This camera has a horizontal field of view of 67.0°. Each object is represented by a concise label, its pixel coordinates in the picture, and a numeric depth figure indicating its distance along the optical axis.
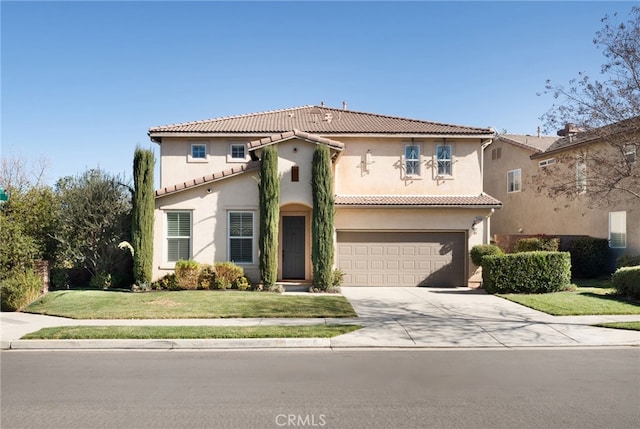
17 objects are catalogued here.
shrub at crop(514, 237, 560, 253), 19.92
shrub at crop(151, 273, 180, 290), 16.67
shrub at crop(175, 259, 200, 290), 16.56
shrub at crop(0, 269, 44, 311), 13.14
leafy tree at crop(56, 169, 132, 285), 16.69
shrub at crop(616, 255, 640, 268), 18.50
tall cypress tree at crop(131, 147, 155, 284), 16.47
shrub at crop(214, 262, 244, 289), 16.66
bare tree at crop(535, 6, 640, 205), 13.04
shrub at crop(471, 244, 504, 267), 17.94
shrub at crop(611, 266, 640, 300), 14.32
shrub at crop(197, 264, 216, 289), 16.66
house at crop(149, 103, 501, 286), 17.52
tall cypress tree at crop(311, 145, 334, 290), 16.72
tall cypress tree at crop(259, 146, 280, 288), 16.61
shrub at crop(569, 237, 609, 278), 20.20
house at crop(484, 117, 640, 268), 14.32
